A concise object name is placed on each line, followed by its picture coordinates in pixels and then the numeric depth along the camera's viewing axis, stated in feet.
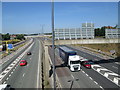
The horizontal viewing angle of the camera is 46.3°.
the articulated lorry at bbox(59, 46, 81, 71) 73.82
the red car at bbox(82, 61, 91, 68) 79.97
